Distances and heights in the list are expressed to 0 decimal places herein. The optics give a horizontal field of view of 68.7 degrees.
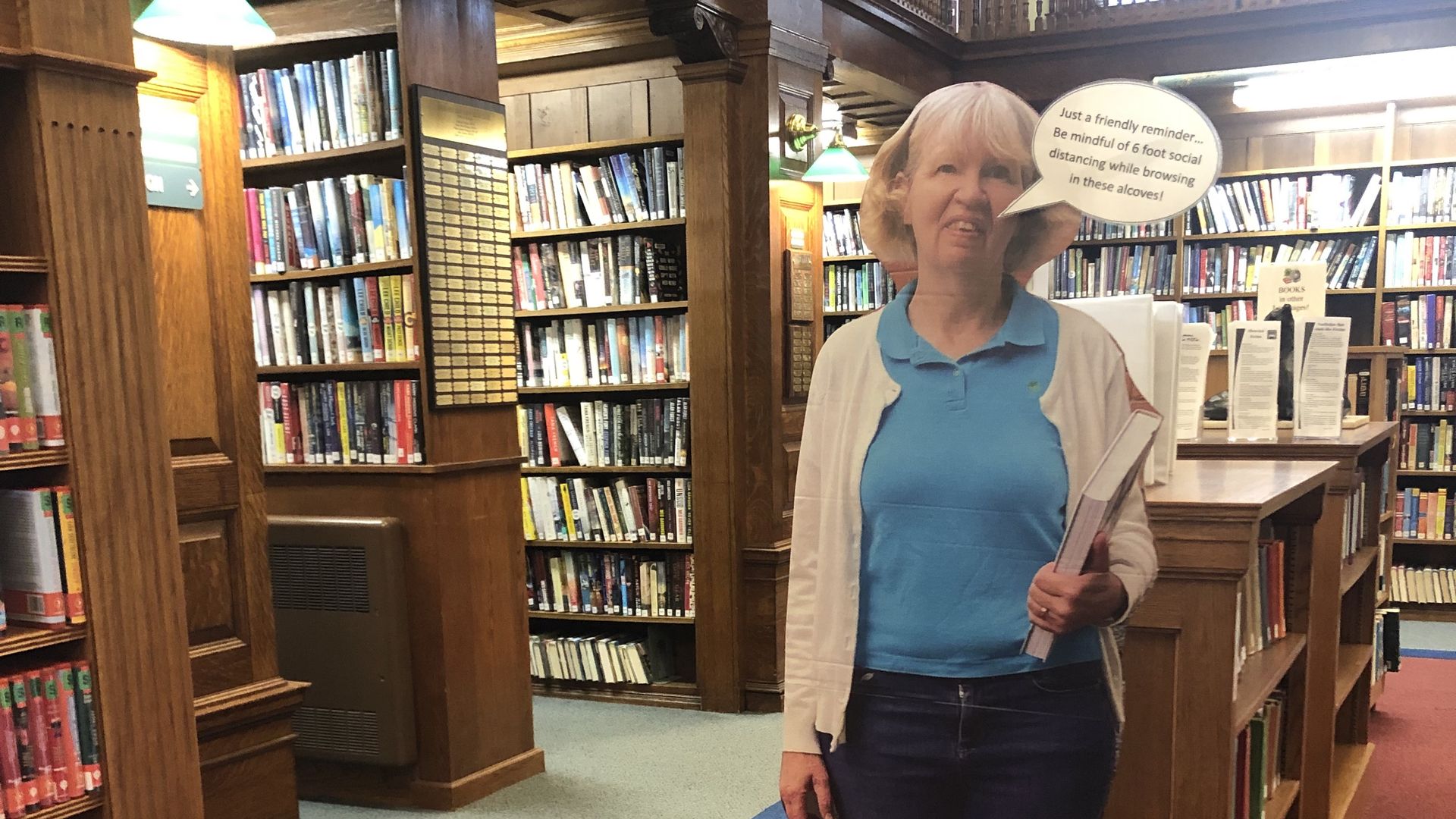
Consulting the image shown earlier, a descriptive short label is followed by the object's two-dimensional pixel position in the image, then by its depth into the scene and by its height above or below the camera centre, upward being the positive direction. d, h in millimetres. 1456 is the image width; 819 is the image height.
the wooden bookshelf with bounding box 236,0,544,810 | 3041 -518
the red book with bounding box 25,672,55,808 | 1933 -703
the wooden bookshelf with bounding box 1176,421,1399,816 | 2227 -577
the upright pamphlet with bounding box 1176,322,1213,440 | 1934 -124
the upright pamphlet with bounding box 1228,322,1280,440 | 2324 -191
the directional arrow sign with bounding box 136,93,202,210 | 2365 +434
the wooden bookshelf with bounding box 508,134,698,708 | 3934 -549
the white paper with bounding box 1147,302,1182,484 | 1425 -62
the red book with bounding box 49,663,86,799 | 1974 -699
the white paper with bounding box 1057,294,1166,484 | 1324 -20
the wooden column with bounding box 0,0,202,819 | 1914 -2
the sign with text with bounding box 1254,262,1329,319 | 2629 +38
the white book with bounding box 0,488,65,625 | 1930 -379
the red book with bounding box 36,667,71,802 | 1953 -711
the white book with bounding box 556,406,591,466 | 4129 -405
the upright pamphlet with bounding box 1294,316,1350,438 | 2541 -187
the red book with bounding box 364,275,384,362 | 3158 +65
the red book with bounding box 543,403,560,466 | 4156 -414
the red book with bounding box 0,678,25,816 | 1889 -727
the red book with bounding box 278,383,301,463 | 3311 -265
